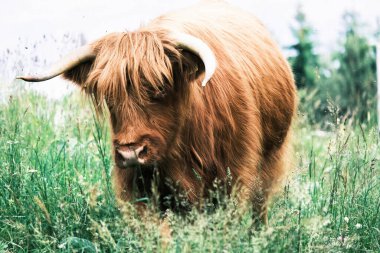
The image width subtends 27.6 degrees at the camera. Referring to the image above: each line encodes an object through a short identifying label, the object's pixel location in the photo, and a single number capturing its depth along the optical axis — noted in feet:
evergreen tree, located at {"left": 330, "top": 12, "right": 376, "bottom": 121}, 104.22
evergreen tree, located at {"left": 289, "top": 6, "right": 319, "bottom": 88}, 129.61
